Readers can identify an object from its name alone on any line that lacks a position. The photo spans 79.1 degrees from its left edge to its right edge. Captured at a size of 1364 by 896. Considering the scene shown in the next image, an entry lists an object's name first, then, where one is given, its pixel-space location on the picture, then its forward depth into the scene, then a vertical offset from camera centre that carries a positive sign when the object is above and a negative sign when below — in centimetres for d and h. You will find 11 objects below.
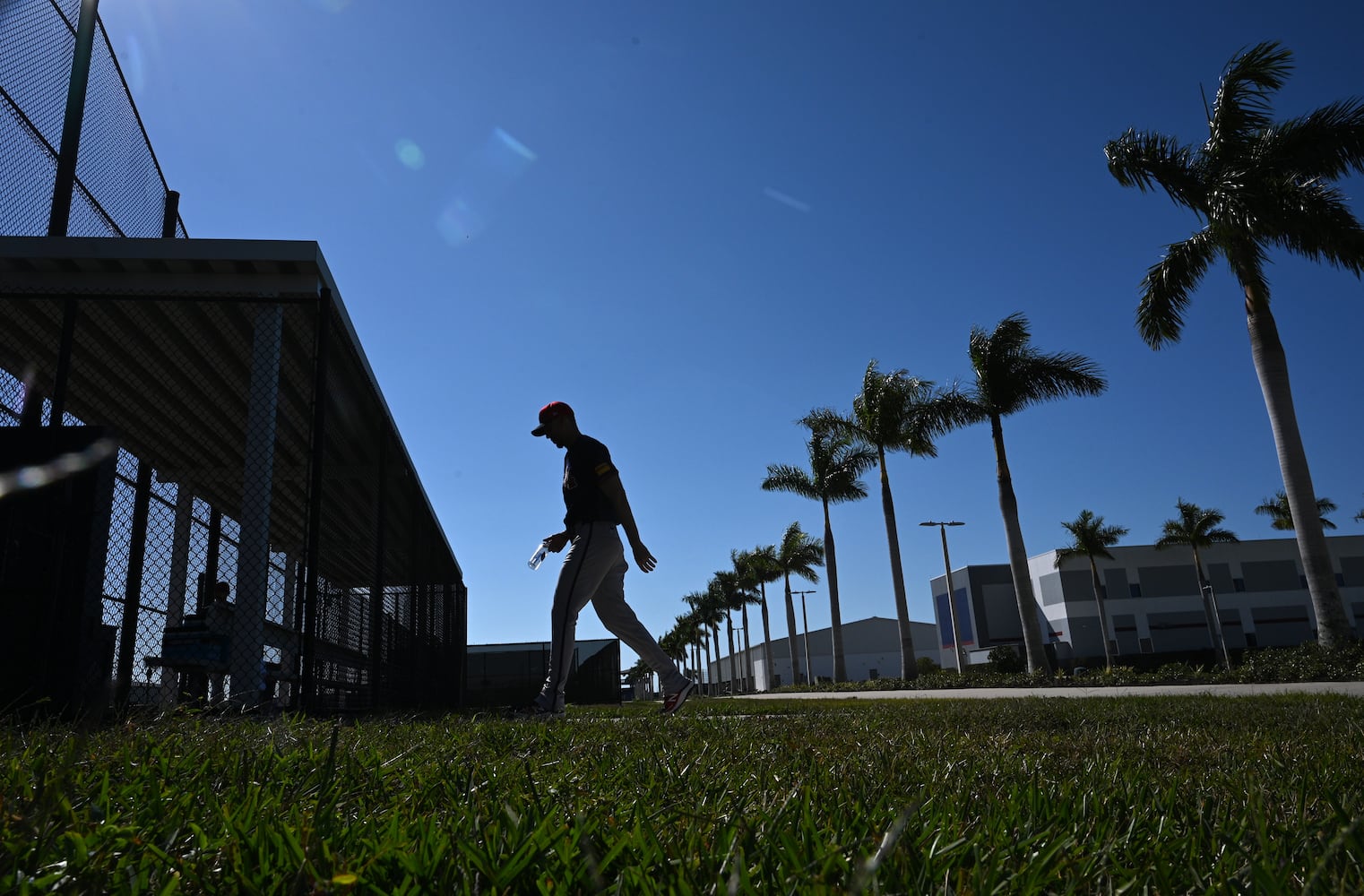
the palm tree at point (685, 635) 10206 +357
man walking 591 +79
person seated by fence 723 +64
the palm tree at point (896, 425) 3147 +856
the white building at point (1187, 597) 6775 +255
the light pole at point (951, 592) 5041 +327
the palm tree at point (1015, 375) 2716 +843
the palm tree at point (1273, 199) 1502 +780
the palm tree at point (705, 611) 8806 +543
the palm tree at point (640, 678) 11462 -154
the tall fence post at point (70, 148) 770 +512
